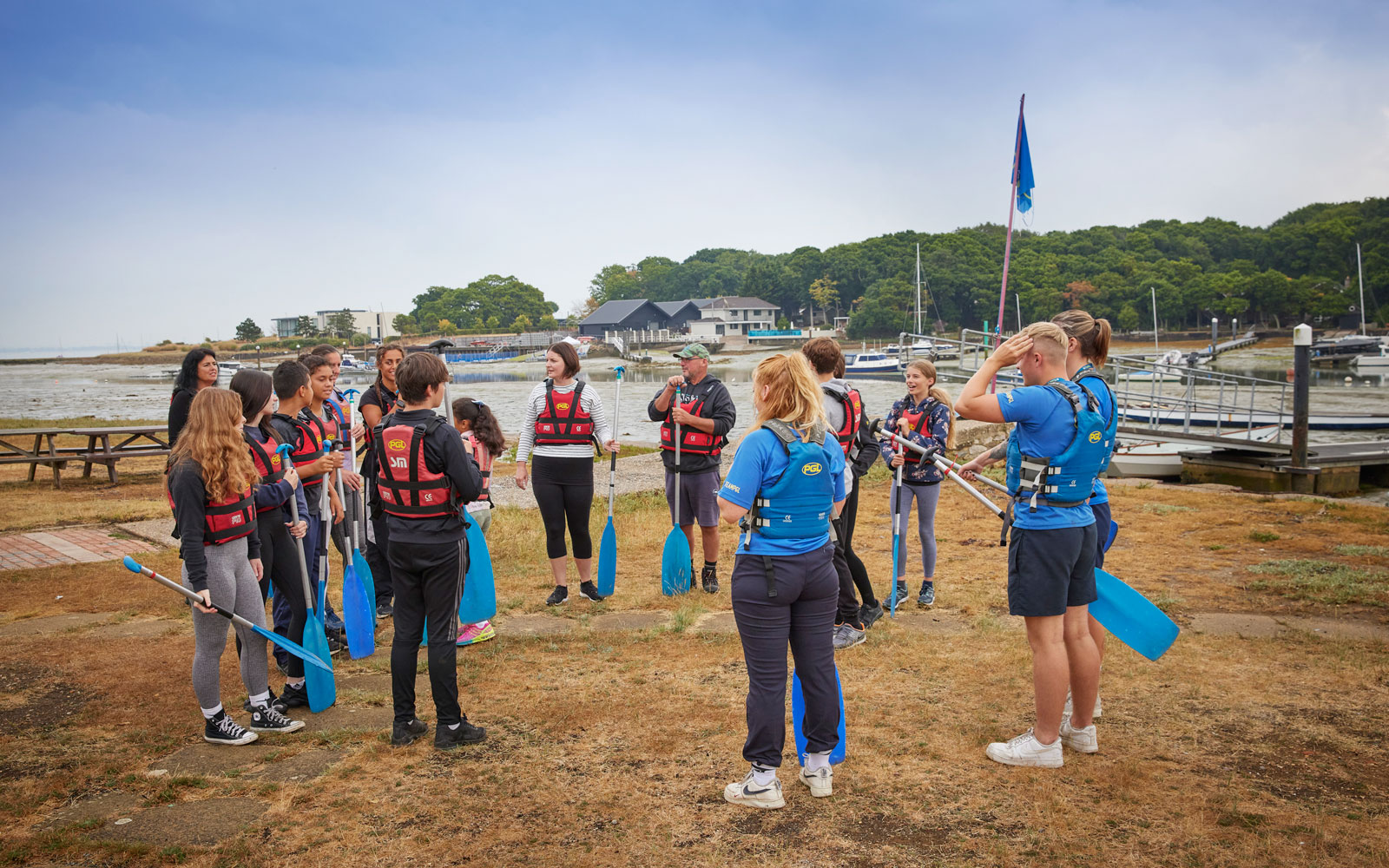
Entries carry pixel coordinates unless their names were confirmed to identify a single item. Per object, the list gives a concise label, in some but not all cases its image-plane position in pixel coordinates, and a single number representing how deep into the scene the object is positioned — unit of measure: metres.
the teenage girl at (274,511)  4.19
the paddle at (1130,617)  3.93
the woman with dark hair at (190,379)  5.43
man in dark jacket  6.37
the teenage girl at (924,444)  6.04
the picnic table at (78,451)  12.52
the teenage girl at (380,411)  6.09
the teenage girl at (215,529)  3.67
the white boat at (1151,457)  15.05
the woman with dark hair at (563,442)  5.93
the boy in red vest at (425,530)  3.76
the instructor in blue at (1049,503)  3.40
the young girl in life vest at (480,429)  5.96
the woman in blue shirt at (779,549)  3.16
